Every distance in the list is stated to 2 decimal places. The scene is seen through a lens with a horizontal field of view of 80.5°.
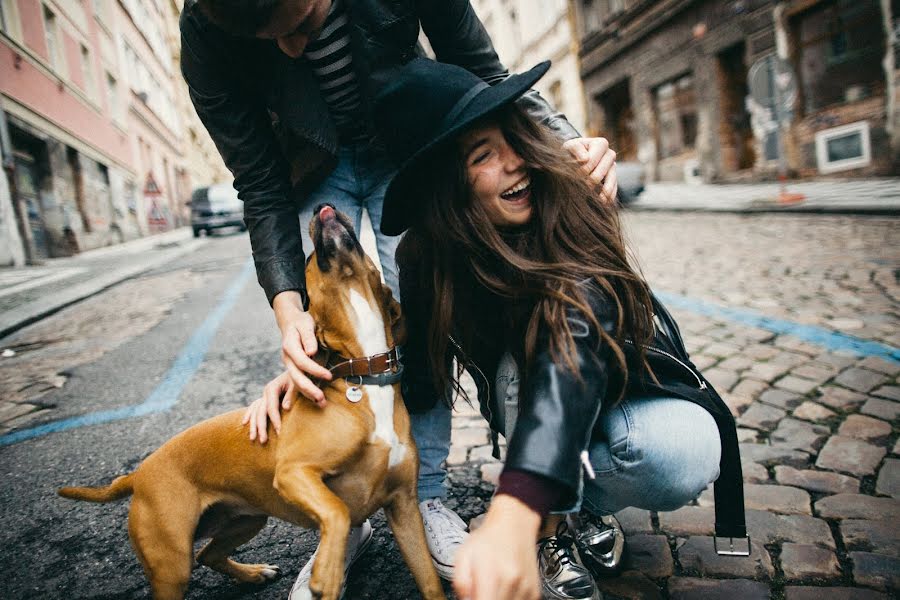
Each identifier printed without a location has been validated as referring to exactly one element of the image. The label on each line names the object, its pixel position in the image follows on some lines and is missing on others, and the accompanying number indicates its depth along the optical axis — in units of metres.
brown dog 1.48
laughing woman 1.21
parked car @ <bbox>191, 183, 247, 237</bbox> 17.61
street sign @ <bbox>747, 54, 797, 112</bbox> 8.13
